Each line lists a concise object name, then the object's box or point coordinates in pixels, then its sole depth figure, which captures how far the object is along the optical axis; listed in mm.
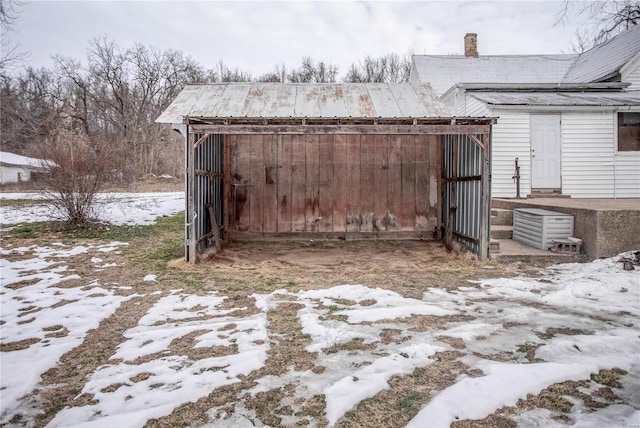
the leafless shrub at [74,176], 8320
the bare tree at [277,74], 38438
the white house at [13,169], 28434
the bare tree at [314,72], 40406
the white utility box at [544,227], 6422
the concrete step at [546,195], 10242
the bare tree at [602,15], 7336
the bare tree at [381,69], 40344
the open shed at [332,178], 8273
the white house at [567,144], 10328
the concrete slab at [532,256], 6145
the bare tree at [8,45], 8430
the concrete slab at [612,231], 5863
